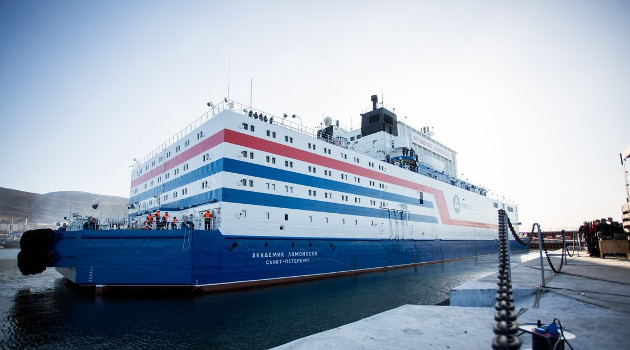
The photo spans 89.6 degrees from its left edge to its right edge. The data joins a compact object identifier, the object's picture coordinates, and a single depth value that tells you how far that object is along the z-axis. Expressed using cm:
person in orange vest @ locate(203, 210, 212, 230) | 1551
